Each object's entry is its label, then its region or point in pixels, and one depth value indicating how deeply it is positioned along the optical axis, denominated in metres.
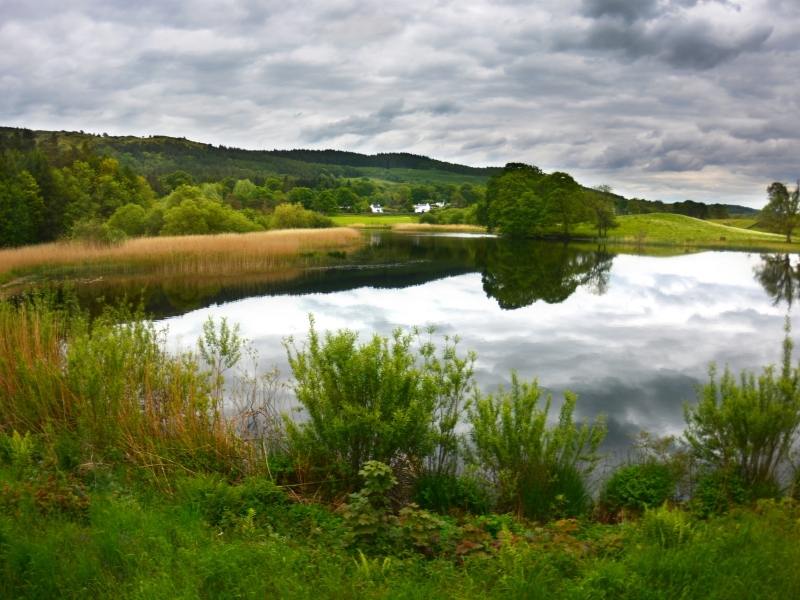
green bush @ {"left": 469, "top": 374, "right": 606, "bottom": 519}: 6.95
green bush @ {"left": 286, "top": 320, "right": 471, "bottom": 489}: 6.97
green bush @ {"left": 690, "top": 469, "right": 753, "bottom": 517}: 6.66
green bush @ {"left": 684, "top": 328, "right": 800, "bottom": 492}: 7.11
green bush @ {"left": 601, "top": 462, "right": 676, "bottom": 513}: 7.19
